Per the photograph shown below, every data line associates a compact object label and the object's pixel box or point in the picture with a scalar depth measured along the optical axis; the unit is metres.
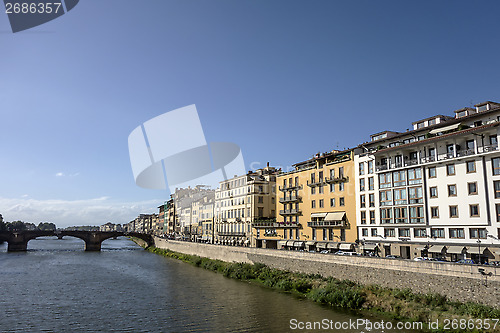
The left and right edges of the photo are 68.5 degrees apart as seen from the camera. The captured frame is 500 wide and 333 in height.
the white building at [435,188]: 35.03
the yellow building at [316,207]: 50.75
